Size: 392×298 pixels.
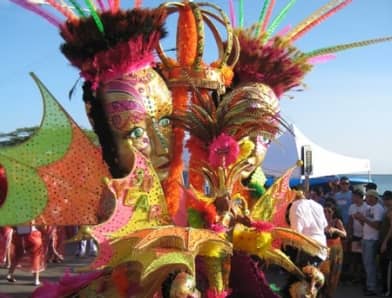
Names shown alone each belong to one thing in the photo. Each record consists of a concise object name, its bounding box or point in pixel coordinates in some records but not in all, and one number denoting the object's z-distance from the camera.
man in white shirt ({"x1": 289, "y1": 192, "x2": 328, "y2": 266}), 5.80
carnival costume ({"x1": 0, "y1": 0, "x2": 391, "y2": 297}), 3.42
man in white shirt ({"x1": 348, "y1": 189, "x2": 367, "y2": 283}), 7.92
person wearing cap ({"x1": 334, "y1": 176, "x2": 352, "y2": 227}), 8.64
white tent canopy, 12.91
